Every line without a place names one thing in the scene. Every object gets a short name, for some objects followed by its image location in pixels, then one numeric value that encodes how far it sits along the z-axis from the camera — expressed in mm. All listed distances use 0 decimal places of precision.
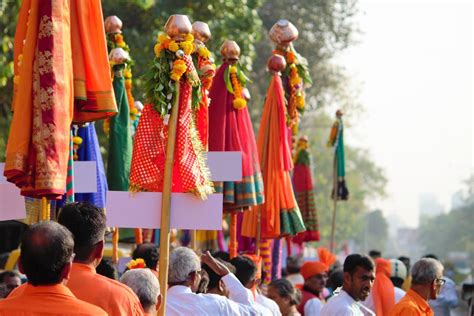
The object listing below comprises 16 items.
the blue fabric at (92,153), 19094
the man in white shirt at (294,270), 29003
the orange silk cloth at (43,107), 11625
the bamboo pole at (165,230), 13734
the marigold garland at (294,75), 25078
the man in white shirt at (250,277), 18078
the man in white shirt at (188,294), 14992
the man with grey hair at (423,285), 17031
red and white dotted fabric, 14867
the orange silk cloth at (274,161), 23359
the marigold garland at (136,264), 16812
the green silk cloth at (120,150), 21703
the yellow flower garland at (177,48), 15023
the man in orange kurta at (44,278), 9609
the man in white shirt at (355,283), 16500
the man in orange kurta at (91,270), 11273
